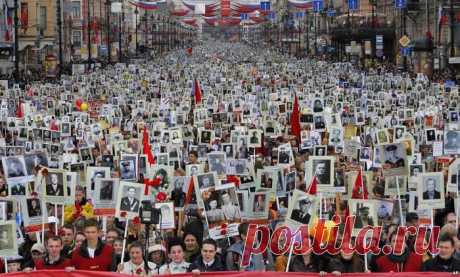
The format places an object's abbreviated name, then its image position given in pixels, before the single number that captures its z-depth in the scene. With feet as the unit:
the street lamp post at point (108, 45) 281.33
